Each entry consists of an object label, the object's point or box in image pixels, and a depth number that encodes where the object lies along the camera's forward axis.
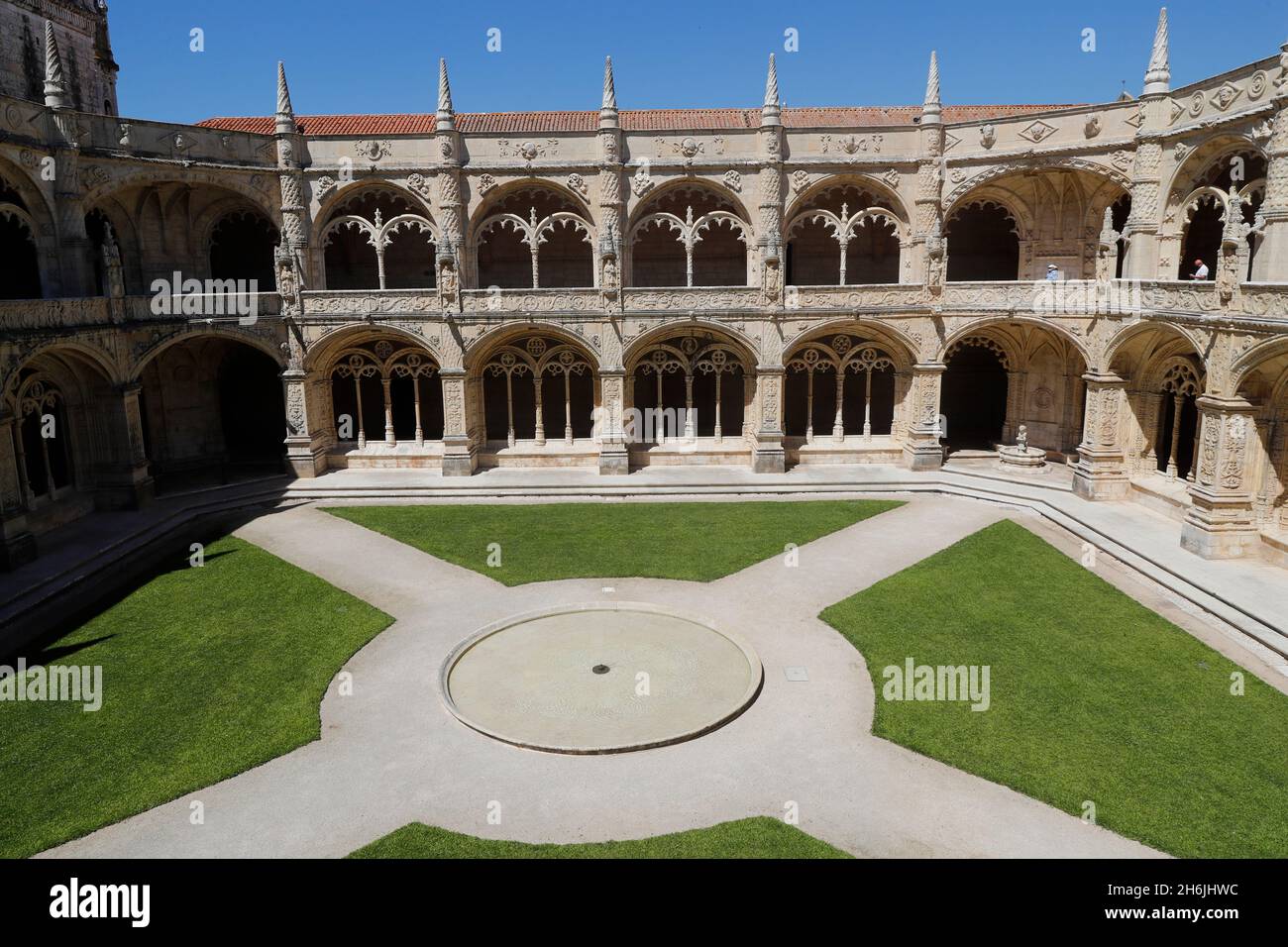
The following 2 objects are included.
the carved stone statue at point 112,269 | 23.78
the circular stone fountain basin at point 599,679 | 12.95
